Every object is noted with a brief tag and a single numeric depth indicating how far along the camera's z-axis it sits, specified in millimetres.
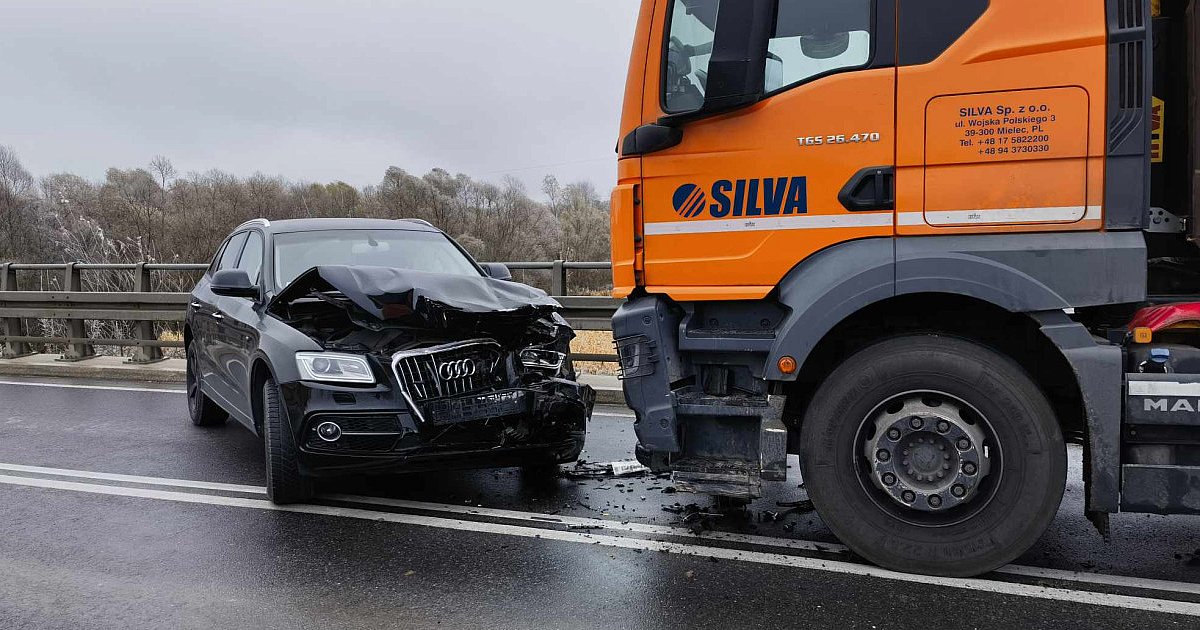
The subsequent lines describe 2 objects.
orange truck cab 3361
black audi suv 4535
